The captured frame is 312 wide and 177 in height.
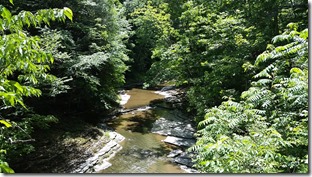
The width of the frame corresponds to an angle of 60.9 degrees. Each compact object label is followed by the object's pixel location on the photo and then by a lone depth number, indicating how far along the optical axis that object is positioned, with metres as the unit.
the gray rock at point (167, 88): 15.70
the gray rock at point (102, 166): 6.16
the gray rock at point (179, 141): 7.78
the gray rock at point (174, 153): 7.09
